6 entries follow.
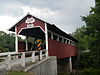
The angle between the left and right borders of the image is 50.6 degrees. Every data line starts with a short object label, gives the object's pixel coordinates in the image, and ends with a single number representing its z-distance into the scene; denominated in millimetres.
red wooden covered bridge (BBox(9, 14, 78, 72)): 9159
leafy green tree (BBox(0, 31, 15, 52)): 32680
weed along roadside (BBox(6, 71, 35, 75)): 5283
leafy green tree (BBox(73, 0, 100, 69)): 10632
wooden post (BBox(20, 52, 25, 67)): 6349
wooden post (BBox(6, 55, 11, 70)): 5699
